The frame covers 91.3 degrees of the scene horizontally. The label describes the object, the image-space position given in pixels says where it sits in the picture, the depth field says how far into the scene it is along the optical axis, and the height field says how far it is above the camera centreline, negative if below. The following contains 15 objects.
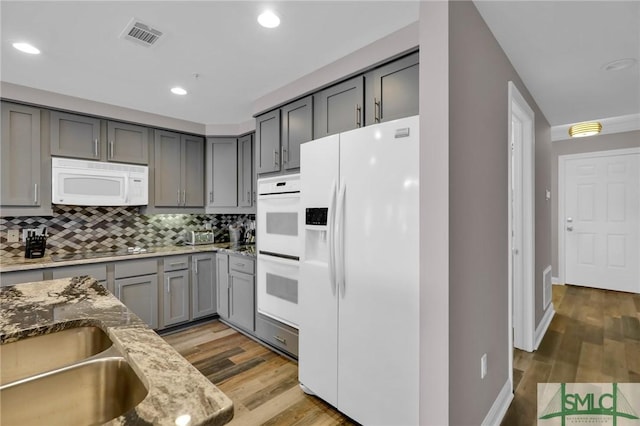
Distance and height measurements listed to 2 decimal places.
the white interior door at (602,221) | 4.45 -0.11
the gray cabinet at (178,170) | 3.62 +0.53
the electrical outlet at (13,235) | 2.90 -0.20
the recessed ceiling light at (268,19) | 1.77 +1.13
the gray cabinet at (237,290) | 3.19 -0.83
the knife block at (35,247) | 2.82 -0.30
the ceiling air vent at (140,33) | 1.88 +1.13
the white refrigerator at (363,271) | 1.61 -0.34
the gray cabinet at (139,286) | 3.05 -0.73
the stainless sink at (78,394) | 0.86 -0.52
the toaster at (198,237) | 3.97 -0.30
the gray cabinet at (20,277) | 2.44 -0.51
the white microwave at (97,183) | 2.89 +0.30
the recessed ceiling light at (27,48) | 2.09 +1.12
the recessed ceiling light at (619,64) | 2.36 +1.16
